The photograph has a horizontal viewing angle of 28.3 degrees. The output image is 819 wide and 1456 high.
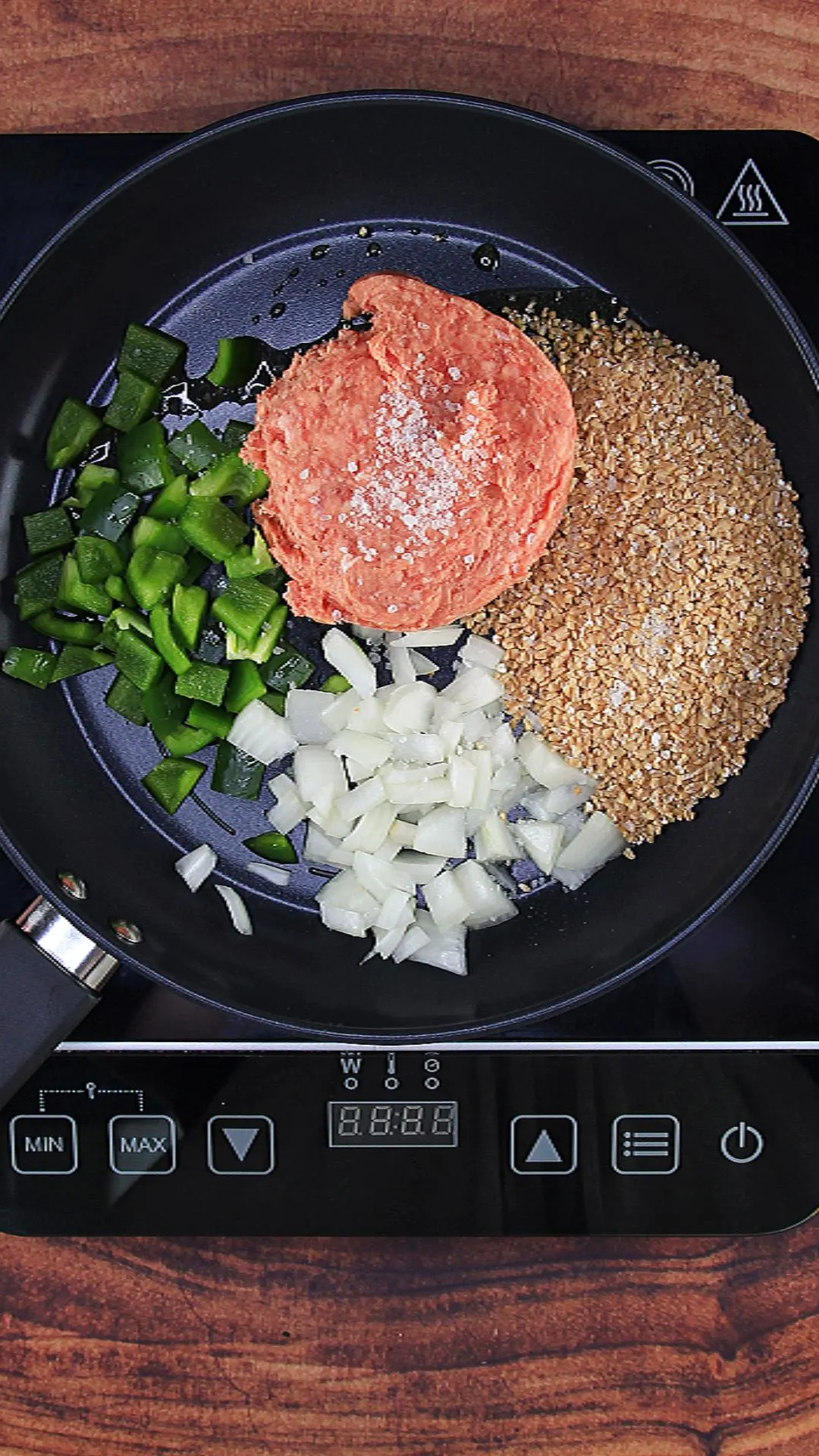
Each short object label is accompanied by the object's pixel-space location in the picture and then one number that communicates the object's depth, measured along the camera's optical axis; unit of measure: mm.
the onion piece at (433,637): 531
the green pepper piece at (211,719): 533
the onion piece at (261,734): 532
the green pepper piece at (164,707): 534
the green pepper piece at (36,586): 530
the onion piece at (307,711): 534
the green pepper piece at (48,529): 530
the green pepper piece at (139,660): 528
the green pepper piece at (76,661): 533
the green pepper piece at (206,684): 525
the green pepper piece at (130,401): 527
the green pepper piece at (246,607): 521
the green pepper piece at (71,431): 531
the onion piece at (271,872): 550
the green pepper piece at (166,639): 525
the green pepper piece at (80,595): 526
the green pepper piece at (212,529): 521
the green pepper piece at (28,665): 529
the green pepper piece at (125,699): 540
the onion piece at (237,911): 543
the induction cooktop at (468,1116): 524
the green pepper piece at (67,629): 533
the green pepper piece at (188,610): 524
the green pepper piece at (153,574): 522
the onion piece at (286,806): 539
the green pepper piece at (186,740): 536
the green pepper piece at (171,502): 528
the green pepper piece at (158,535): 525
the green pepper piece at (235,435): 530
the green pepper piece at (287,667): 534
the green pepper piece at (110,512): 529
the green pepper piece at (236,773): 537
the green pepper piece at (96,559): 525
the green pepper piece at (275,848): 543
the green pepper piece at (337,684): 536
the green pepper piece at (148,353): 529
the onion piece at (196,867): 546
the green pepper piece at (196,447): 528
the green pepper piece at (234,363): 531
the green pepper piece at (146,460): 527
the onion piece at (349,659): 529
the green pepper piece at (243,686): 530
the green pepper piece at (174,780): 539
